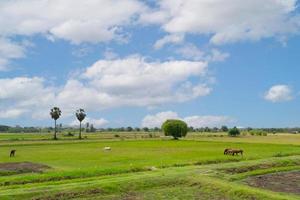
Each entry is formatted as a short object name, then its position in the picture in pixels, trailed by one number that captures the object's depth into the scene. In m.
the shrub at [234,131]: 157.50
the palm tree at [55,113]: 148.62
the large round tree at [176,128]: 131.12
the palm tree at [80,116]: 155.65
